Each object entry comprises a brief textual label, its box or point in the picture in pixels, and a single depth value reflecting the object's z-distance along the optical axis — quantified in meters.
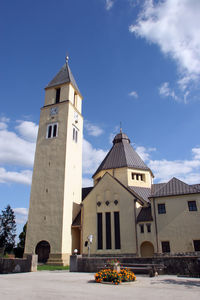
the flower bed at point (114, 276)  10.75
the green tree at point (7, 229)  51.62
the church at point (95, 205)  24.45
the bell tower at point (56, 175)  26.72
